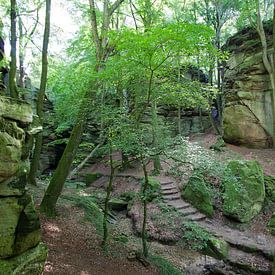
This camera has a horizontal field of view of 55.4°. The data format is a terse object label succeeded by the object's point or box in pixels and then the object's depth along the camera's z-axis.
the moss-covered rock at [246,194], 9.81
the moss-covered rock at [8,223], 3.40
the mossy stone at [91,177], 15.17
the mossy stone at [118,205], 10.80
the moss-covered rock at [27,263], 3.34
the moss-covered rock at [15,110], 3.36
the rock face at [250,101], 15.20
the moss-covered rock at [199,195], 10.01
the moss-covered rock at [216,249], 7.55
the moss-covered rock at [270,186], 10.93
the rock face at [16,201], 3.31
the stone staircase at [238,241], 7.37
